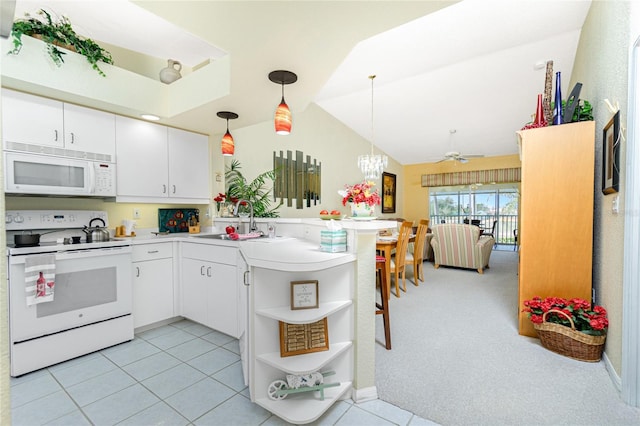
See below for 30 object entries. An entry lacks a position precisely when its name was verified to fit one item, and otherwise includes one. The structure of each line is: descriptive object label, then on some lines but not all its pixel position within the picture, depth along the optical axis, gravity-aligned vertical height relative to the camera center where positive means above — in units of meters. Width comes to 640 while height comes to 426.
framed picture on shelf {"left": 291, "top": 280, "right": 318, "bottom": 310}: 1.72 -0.53
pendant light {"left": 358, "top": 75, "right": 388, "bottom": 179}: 5.57 +0.86
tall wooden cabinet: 2.45 -0.04
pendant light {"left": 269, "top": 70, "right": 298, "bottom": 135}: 2.23 +0.77
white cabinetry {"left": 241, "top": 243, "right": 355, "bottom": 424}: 1.61 -0.77
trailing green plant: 2.19 +1.41
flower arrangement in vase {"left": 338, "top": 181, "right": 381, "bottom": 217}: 2.32 +0.08
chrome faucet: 3.04 -0.13
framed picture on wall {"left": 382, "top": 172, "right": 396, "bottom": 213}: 7.68 +0.43
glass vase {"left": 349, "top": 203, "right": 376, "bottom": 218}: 2.32 -0.02
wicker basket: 2.18 -1.06
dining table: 3.61 -0.48
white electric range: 2.10 -0.72
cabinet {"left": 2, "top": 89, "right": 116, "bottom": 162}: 2.27 +0.71
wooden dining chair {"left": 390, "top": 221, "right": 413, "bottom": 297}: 3.87 -0.62
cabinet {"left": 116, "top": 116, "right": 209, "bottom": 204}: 2.90 +0.49
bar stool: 2.39 -0.86
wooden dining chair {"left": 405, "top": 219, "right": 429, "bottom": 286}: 4.38 -0.72
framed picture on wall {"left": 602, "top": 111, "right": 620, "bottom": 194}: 1.98 +0.38
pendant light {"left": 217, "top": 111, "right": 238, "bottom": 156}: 3.10 +0.69
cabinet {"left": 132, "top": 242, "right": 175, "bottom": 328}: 2.77 -0.77
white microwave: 2.25 +0.28
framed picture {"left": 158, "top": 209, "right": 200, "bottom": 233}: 3.42 -0.14
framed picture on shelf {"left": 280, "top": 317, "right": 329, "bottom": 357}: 1.72 -0.81
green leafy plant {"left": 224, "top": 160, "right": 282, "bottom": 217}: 3.36 +0.23
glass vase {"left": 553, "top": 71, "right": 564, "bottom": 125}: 2.62 +0.93
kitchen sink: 2.99 -0.32
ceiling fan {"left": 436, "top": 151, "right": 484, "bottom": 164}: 5.80 +1.08
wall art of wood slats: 4.55 +0.50
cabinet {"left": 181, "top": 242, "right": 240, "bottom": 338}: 2.59 -0.77
